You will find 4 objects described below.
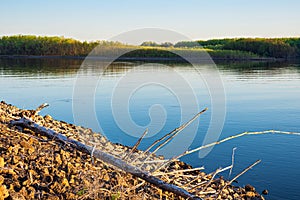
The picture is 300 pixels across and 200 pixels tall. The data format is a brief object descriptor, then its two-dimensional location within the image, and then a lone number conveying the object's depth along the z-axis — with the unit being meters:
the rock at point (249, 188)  6.09
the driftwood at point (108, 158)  4.47
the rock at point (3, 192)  3.62
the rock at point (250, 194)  5.86
